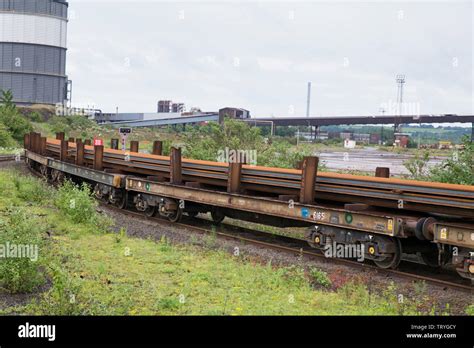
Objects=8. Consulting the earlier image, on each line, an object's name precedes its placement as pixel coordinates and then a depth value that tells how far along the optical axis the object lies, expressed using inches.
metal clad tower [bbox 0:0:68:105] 3946.9
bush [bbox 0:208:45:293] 331.6
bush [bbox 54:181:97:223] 570.3
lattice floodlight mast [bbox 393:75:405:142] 3892.7
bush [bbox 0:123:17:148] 2060.8
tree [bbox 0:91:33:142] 2253.9
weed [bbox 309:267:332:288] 379.2
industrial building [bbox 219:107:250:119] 3828.2
